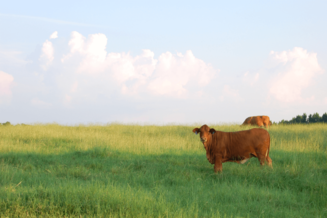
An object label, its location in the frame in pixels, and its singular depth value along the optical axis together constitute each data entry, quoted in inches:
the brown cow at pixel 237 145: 724.7
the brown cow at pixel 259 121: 1812.3
